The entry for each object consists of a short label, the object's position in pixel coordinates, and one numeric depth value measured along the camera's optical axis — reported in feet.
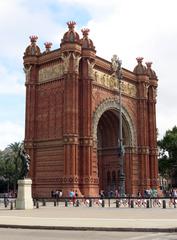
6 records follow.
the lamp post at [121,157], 137.69
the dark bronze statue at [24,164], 116.67
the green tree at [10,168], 315.17
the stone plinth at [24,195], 111.75
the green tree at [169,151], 291.58
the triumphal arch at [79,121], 161.48
